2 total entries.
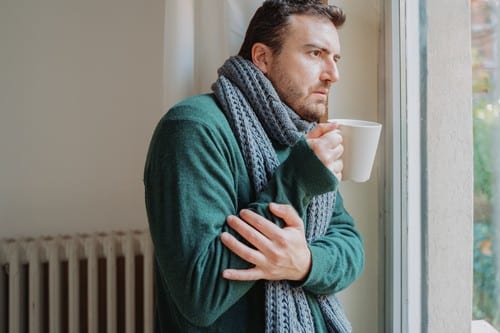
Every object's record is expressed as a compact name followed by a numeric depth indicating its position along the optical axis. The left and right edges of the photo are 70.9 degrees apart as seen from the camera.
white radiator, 1.19
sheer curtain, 0.78
